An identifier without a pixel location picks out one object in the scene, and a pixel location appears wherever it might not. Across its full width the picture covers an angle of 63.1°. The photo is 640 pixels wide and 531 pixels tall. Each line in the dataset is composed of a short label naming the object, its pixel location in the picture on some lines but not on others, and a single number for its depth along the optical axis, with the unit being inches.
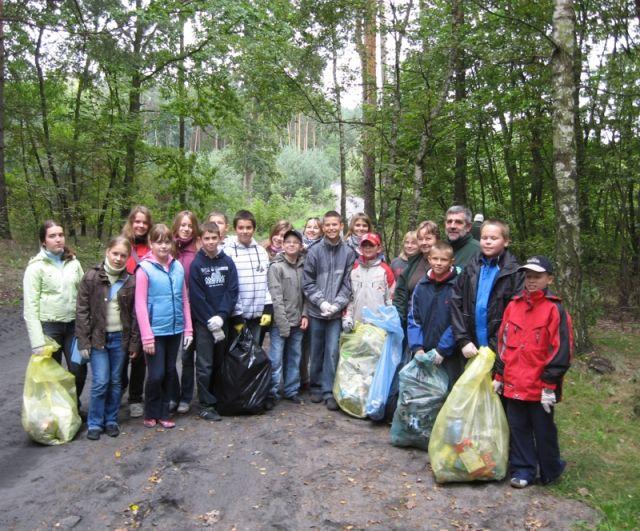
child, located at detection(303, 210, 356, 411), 199.3
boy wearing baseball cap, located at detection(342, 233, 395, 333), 197.3
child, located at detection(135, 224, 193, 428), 172.1
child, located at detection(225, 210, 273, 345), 195.9
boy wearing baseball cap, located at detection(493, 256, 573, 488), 131.0
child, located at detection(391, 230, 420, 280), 194.1
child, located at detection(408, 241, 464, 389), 159.3
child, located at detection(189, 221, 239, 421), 183.6
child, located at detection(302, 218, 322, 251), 237.6
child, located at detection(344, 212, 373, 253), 219.1
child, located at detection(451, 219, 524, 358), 145.8
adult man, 175.6
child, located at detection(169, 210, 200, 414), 192.5
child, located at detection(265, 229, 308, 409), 199.8
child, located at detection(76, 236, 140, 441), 167.8
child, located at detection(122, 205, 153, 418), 190.4
